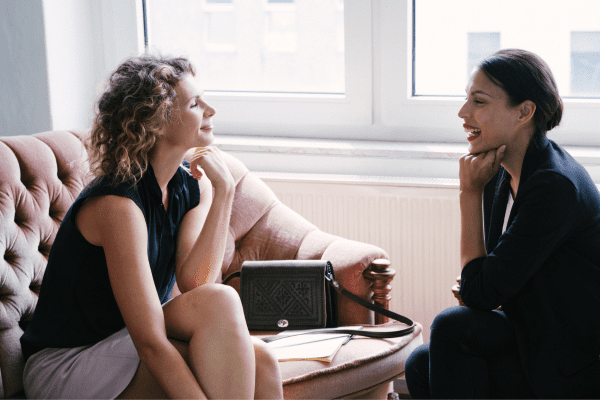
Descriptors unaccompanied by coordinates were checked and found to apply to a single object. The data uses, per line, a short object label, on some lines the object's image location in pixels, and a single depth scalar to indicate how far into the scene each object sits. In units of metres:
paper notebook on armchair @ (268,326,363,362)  3.00
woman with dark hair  2.74
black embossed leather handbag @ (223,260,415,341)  3.22
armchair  2.95
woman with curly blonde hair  2.71
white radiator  3.63
